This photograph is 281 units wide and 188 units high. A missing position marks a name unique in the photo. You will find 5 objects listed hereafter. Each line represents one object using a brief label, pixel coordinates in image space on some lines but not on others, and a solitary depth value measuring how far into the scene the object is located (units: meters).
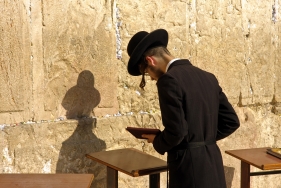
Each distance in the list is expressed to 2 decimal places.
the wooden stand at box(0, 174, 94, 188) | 2.99
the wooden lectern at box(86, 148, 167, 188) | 3.66
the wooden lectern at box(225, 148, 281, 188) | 3.96
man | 3.25
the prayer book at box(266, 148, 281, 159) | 4.22
